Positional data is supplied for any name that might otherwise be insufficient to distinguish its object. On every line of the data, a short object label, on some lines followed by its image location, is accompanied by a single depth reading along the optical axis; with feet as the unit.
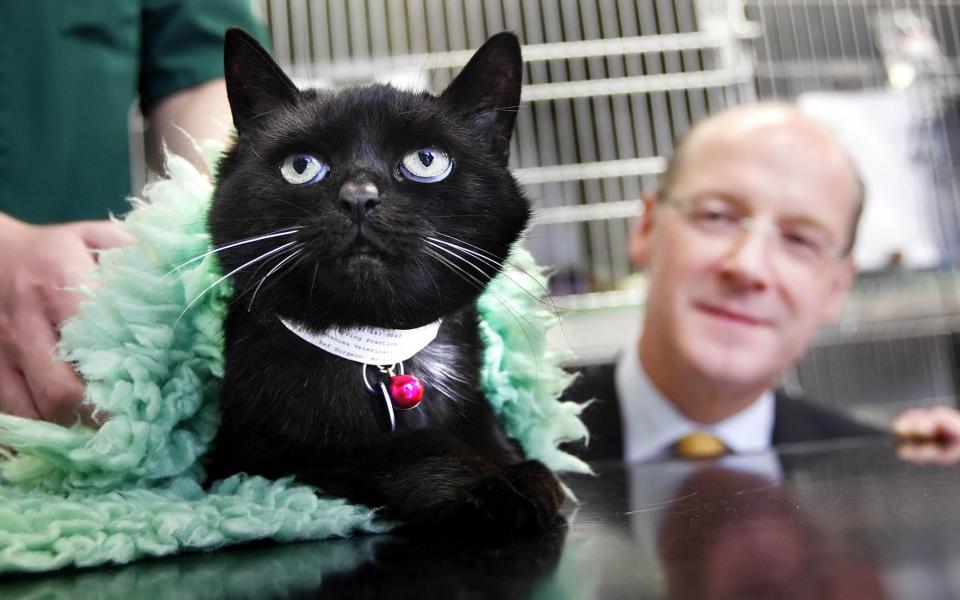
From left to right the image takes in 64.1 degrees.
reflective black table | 0.92
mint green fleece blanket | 1.30
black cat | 1.32
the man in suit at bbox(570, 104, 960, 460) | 3.53
